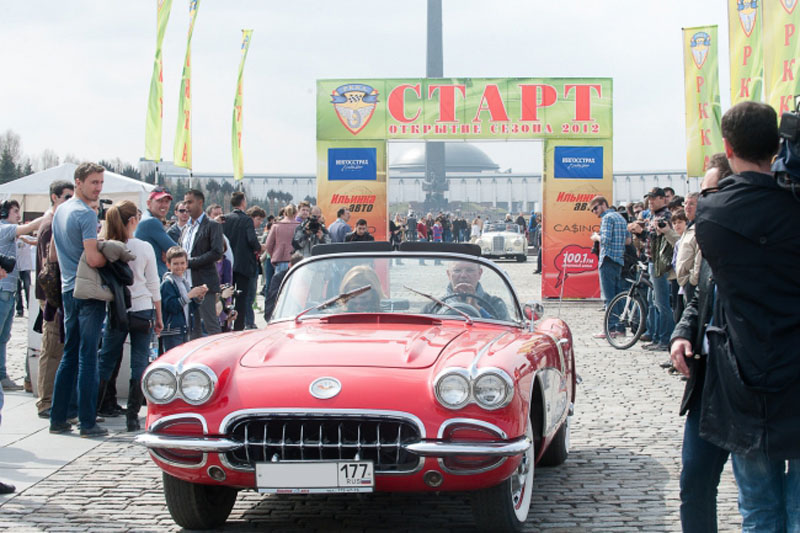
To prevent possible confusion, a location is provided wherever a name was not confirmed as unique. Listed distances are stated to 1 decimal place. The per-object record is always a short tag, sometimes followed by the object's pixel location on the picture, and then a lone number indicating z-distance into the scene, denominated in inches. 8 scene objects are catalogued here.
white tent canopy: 853.8
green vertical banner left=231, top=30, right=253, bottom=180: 943.7
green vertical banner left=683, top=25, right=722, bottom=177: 730.2
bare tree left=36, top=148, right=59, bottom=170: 3110.7
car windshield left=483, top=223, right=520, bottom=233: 1777.8
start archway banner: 794.2
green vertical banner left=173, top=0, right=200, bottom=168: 749.9
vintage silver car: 1555.1
